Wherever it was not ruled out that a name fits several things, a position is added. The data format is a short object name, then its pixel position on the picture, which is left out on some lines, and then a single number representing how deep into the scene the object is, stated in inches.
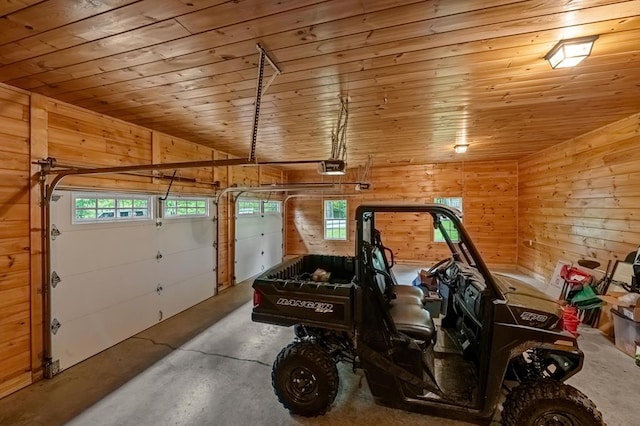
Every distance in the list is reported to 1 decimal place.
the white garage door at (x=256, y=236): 236.5
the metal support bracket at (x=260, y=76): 72.2
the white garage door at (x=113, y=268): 109.9
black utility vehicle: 69.8
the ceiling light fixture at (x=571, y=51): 69.7
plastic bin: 117.0
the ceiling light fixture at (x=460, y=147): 194.7
